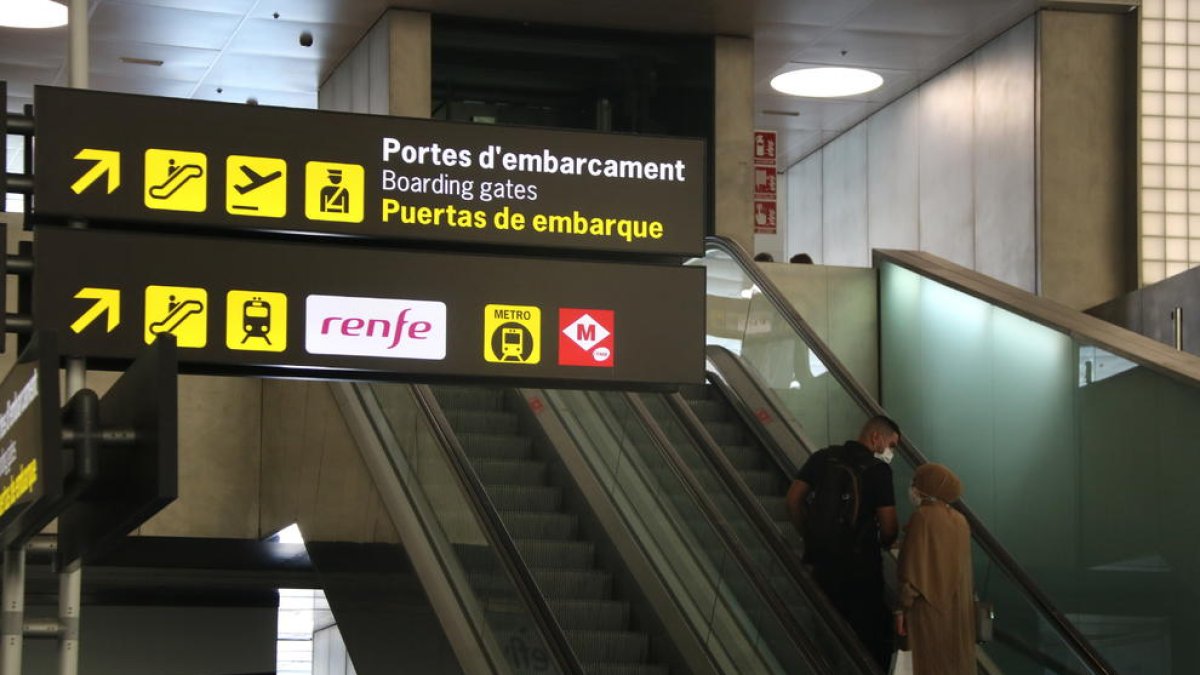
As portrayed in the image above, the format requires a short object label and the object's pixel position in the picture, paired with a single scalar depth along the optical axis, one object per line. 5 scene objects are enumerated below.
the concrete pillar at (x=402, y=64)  17.11
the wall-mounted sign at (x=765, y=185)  19.83
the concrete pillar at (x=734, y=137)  18.08
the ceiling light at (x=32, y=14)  16.70
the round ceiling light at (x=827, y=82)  19.33
